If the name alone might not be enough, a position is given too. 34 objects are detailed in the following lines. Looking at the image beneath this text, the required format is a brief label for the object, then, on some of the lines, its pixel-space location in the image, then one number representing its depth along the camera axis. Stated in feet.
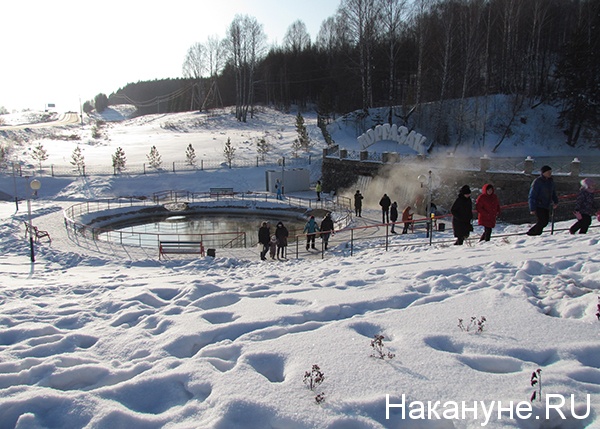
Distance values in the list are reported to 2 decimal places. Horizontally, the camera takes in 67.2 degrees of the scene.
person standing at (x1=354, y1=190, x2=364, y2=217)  73.29
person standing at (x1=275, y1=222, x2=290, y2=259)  49.97
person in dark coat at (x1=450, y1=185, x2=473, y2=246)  31.78
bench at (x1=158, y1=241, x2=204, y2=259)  51.28
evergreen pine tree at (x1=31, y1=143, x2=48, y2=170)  123.44
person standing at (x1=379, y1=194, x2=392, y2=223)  65.82
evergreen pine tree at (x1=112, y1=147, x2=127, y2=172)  116.59
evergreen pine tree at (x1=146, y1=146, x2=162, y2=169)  121.29
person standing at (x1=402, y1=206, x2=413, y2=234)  56.23
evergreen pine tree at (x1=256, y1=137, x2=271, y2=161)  133.93
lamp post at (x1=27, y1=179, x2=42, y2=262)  46.82
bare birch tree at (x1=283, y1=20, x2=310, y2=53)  265.75
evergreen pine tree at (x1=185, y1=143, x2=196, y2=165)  125.03
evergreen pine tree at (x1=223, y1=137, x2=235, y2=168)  125.59
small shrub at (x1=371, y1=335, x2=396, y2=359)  15.68
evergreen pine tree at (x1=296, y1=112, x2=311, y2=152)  133.18
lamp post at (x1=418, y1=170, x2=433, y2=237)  58.54
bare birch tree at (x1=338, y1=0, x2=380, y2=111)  127.24
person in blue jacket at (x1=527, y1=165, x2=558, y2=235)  29.73
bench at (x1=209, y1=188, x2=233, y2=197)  98.17
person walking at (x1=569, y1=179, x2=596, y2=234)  29.23
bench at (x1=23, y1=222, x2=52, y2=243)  56.85
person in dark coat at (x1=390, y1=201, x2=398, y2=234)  61.21
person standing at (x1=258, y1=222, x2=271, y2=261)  49.08
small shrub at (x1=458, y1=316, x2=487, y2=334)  17.39
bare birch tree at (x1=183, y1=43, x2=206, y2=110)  248.93
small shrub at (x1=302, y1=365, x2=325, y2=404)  14.02
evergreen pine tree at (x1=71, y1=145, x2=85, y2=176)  115.34
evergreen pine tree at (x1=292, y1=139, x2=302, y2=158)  133.90
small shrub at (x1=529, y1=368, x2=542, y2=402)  12.76
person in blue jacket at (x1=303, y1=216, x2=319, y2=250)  54.60
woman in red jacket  32.58
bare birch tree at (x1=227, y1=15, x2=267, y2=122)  190.19
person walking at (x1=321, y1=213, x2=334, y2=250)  54.60
